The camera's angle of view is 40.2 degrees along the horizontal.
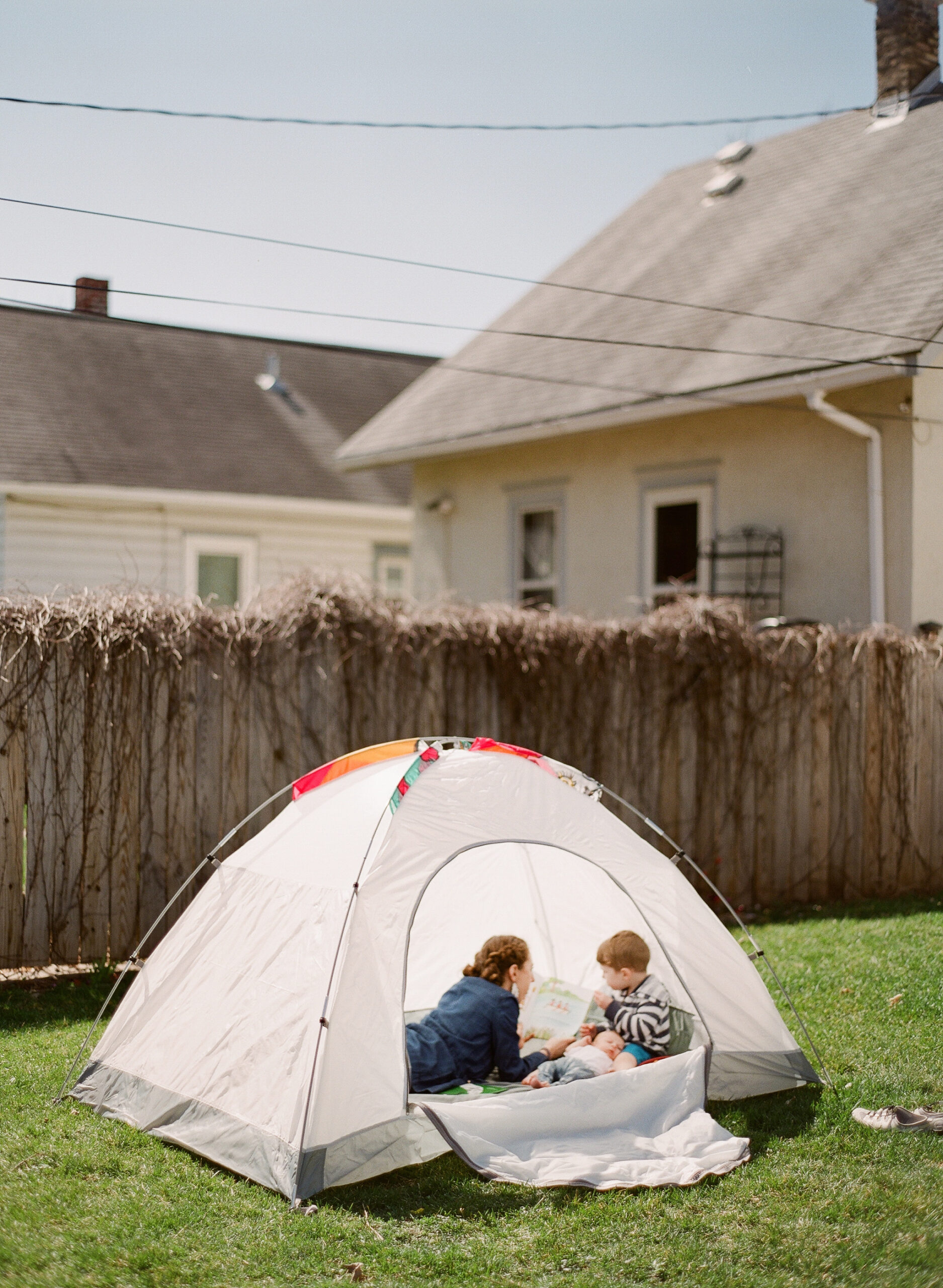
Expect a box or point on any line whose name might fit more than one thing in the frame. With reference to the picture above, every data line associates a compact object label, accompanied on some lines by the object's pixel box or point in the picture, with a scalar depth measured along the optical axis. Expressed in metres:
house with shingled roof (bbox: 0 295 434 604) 16.41
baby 5.25
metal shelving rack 11.90
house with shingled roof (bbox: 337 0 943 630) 10.92
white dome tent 4.57
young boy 5.52
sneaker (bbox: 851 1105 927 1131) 4.98
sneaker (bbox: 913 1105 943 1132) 4.96
